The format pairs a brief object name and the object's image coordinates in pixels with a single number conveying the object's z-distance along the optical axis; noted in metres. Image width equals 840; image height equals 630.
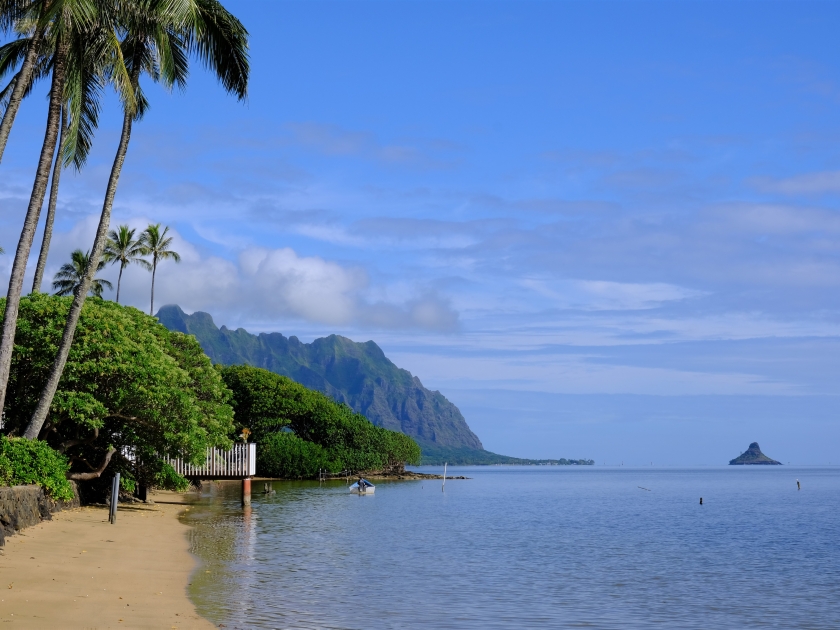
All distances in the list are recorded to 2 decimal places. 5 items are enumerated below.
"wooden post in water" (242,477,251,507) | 42.16
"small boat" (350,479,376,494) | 64.88
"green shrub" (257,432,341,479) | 84.31
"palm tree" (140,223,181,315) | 73.69
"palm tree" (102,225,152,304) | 71.06
